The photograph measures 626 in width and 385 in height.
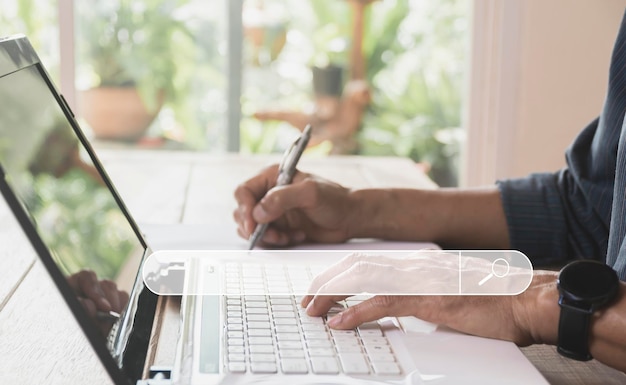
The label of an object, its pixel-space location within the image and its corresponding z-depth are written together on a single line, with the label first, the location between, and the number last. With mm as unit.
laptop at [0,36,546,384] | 629
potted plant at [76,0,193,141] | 3205
